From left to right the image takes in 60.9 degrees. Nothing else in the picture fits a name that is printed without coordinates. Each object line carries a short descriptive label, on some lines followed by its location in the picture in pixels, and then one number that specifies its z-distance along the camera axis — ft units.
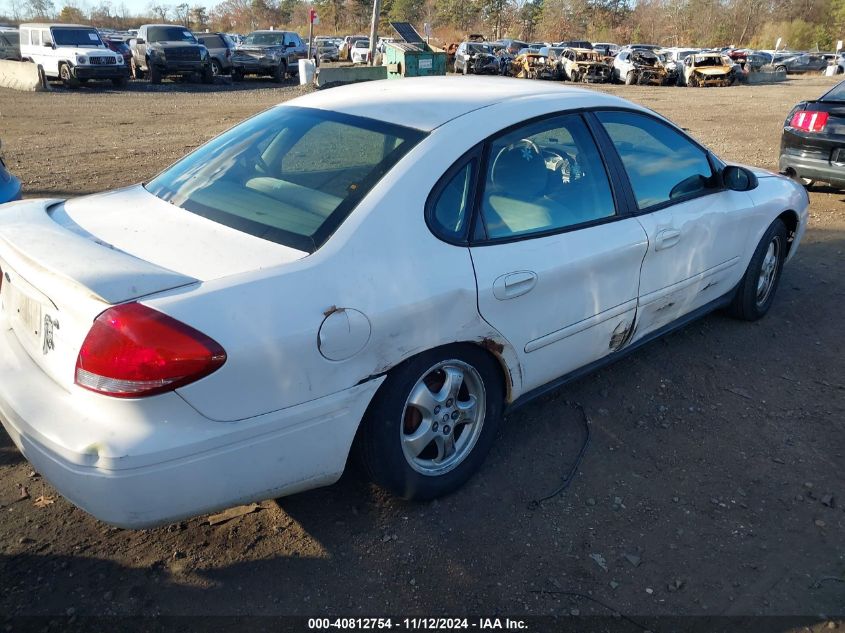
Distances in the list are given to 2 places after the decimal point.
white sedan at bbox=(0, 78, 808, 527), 7.22
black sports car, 24.23
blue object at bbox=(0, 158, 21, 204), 14.33
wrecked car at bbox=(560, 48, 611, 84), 102.17
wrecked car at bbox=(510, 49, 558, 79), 104.24
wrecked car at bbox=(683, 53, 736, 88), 98.68
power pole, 78.95
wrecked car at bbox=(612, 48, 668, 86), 100.01
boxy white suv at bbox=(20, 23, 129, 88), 71.92
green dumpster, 71.05
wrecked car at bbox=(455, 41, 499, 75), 101.09
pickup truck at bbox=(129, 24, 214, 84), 79.10
